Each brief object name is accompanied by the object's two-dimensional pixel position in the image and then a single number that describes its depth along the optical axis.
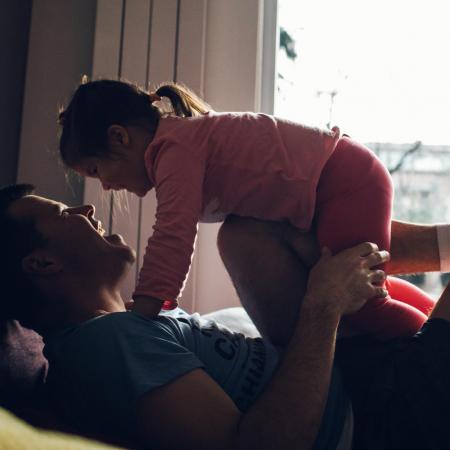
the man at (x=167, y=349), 0.85
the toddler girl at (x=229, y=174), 1.07
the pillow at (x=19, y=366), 0.90
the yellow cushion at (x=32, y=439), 0.56
